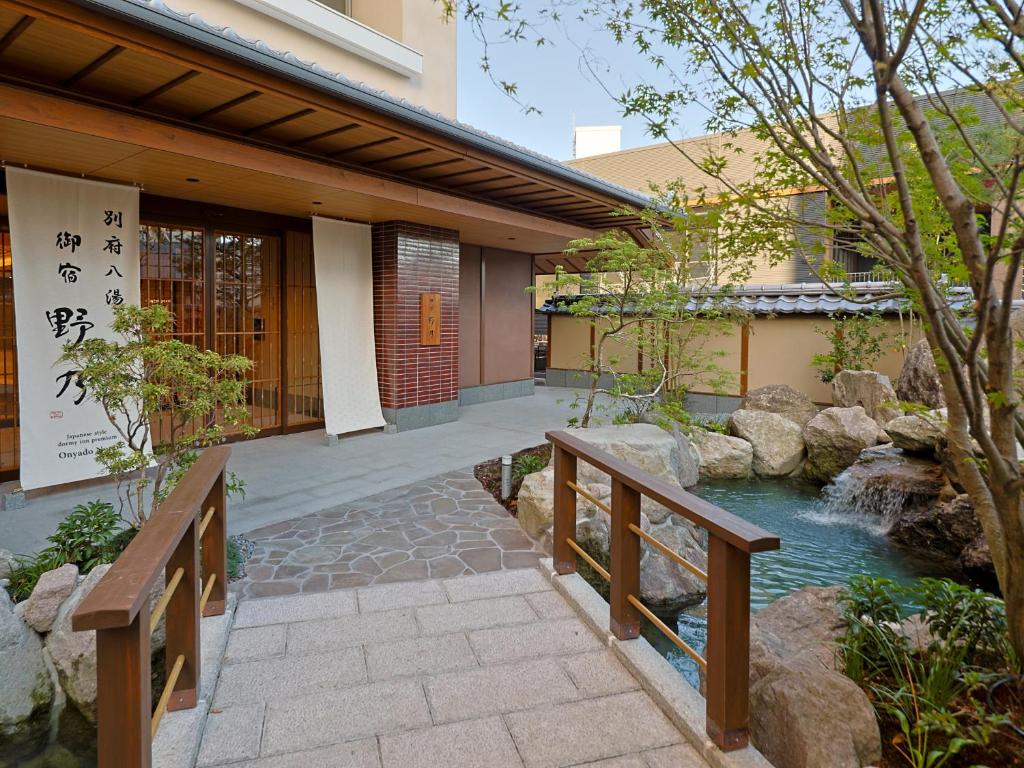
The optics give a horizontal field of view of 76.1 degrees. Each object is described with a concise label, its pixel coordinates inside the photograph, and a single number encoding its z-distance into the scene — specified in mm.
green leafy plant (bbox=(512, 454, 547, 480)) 7082
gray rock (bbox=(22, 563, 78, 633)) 3562
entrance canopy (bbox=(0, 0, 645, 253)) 4086
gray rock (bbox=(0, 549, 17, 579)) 4070
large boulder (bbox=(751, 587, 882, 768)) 2344
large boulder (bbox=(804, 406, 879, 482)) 8406
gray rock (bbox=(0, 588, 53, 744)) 3191
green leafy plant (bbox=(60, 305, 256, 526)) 4035
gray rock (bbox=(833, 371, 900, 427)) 9516
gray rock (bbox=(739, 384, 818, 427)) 10047
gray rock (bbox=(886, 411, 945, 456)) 7414
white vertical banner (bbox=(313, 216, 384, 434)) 8648
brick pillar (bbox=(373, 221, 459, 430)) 9227
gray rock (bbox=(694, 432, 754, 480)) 8648
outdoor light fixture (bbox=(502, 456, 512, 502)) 6423
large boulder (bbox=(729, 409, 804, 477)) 8789
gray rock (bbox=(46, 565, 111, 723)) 3411
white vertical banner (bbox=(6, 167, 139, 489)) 5949
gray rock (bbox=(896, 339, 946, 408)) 8797
